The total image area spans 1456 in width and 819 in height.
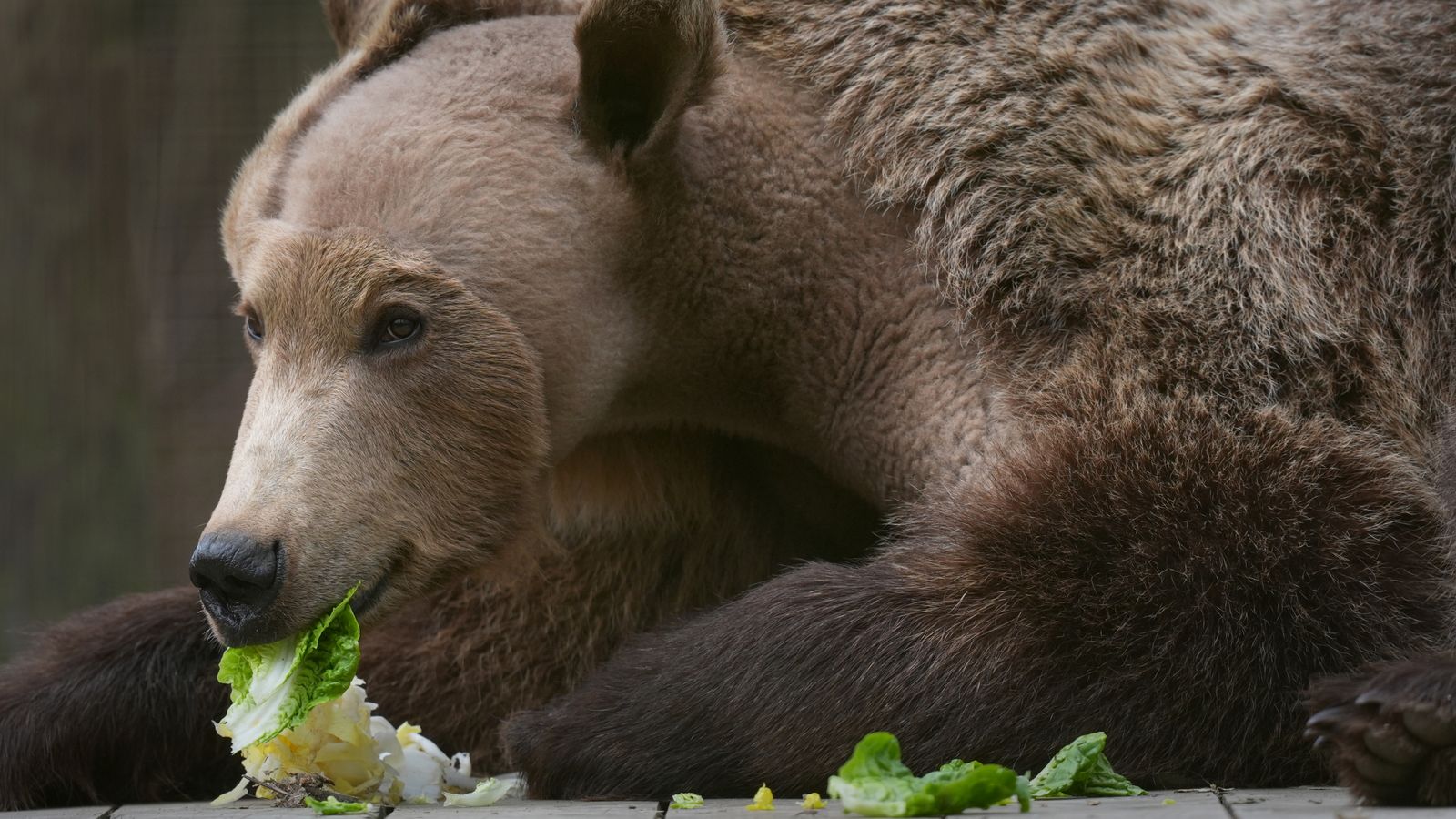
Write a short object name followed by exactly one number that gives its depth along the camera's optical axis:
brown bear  6.63
